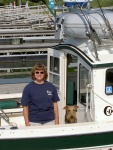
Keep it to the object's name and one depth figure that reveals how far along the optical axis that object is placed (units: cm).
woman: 597
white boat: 602
